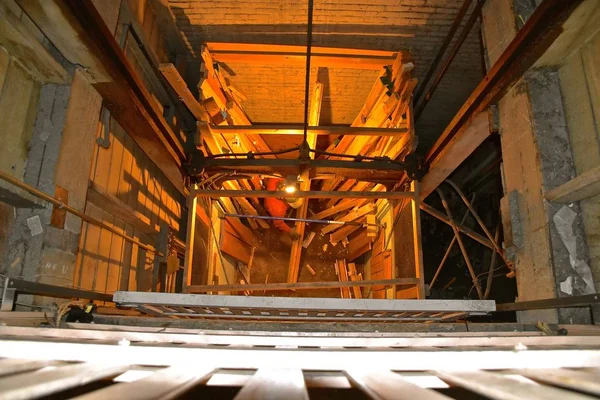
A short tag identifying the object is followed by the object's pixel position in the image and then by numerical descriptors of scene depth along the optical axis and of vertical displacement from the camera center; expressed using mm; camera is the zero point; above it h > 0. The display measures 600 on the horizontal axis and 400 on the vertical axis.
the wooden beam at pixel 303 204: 5980 +1528
